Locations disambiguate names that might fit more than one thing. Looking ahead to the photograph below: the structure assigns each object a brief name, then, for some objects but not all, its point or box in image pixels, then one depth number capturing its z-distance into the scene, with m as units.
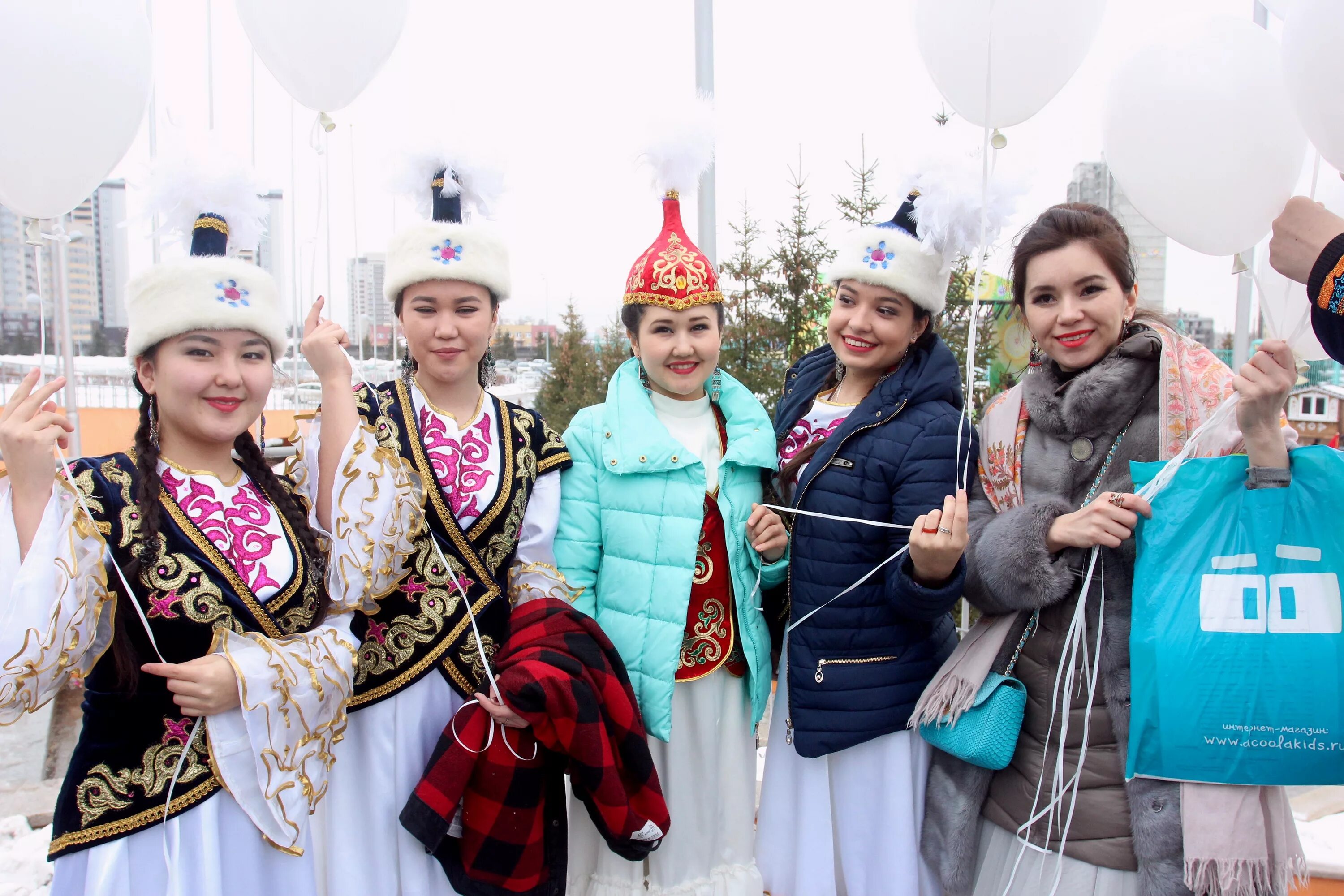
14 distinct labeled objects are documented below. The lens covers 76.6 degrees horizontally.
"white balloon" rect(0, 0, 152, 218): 1.69
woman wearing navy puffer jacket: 2.22
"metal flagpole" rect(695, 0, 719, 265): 3.47
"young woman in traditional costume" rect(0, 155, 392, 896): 1.58
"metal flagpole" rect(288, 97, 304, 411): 2.14
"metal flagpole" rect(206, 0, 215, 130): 4.22
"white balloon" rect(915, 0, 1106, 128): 1.92
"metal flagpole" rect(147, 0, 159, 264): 2.03
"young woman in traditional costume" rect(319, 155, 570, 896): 2.05
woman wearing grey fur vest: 1.75
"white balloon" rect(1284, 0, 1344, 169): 1.58
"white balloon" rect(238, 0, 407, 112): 2.09
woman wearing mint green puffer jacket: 2.34
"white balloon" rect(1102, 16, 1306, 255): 1.79
